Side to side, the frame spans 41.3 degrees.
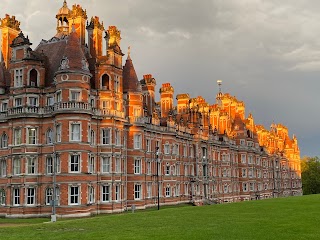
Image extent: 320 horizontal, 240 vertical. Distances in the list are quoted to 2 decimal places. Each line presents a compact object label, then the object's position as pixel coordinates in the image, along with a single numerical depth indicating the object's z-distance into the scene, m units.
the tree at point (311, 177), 150.88
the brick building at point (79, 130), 53.97
